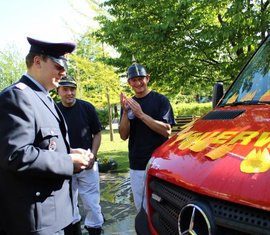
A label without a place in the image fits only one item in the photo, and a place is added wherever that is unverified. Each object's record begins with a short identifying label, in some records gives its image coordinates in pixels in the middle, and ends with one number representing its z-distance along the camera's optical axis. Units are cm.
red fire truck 158
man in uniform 210
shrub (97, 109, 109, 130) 2565
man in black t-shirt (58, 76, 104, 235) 441
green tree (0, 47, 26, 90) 3784
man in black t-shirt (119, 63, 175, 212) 394
